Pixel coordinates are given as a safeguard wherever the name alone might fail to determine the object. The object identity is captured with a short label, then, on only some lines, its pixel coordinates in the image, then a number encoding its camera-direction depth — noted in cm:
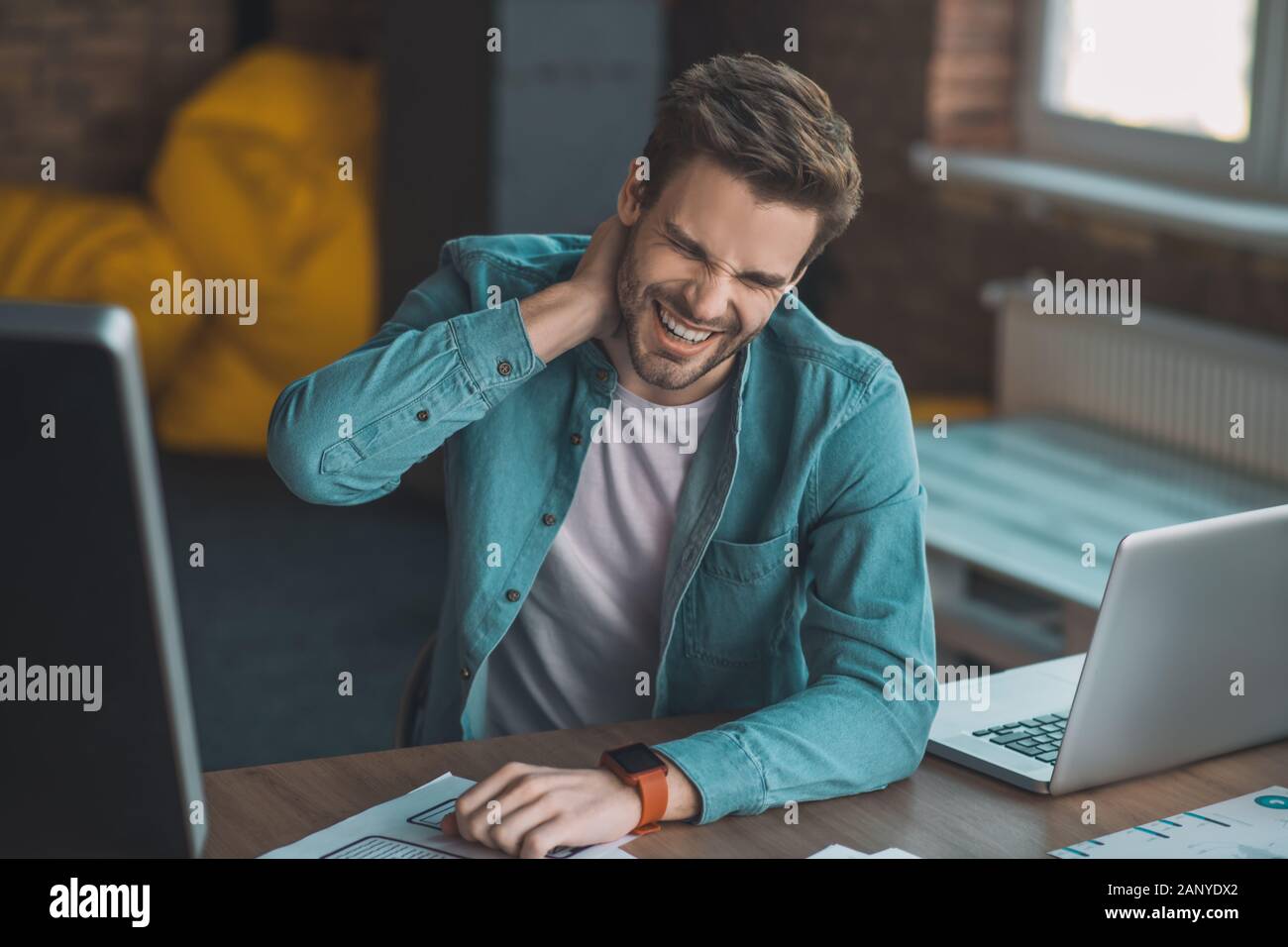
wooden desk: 142
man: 162
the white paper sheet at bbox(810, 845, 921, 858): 141
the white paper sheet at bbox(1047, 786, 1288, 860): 143
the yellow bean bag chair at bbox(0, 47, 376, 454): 496
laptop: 147
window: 374
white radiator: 345
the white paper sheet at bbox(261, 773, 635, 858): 137
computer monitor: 87
